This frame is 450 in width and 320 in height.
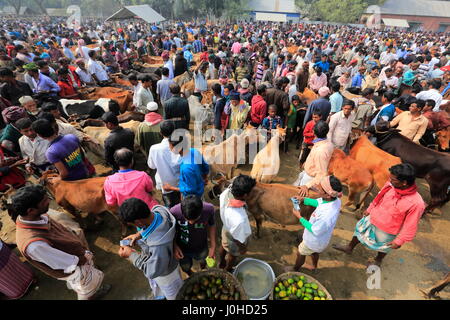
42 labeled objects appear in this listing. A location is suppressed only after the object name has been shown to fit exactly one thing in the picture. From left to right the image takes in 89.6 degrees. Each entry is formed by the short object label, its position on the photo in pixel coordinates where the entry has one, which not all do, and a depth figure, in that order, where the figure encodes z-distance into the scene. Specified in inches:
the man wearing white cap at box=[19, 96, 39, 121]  191.0
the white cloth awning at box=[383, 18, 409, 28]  1580.6
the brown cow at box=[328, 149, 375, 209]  186.5
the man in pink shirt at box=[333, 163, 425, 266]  119.4
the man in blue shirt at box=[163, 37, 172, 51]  626.2
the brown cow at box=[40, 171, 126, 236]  155.9
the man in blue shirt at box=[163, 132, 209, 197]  138.6
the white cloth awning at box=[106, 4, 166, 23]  812.0
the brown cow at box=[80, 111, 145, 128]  250.0
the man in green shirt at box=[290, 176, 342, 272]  112.9
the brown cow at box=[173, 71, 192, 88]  385.7
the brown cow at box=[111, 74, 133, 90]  356.5
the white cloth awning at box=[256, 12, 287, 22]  1441.9
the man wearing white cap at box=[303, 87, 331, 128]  231.6
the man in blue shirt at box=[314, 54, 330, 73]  420.3
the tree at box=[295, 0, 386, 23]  1556.3
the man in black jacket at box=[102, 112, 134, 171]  166.9
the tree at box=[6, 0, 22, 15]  1985.7
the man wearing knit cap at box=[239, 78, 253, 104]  264.7
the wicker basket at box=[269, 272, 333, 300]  123.3
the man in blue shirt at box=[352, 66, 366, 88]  348.5
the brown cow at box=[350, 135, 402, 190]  187.2
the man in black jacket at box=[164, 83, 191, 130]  214.4
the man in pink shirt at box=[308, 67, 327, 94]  335.9
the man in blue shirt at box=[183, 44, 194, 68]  490.3
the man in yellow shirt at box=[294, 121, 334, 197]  158.4
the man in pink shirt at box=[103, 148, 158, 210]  128.8
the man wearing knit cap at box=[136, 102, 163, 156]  191.6
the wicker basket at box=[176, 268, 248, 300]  112.5
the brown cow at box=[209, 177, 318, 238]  153.4
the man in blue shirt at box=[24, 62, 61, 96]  244.0
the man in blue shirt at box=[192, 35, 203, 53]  677.9
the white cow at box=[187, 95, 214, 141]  296.4
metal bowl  123.5
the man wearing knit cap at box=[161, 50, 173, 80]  328.5
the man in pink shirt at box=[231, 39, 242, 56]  557.5
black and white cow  263.1
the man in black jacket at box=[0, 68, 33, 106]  235.1
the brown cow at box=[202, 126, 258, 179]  209.2
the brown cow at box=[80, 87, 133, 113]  297.1
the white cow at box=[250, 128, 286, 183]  197.6
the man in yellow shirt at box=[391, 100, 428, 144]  208.7
